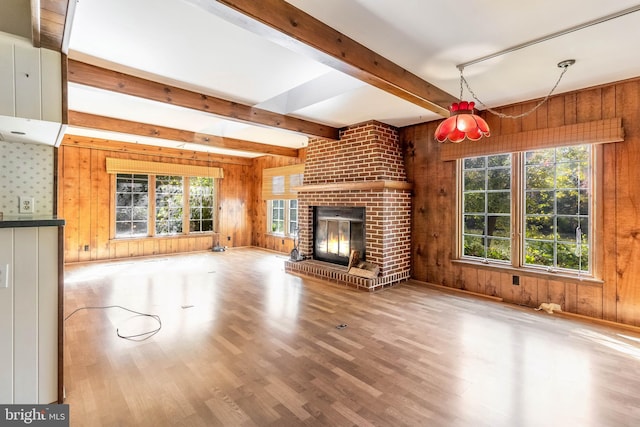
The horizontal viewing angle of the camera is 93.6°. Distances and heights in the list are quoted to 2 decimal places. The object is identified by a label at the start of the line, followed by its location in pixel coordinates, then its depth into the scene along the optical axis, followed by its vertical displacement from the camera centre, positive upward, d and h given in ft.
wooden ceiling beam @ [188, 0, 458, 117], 5.98 +4.03
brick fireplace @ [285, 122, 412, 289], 15.08 +1.27
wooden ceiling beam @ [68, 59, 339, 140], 9.59 +4.49
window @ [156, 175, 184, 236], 24.43 +0.90
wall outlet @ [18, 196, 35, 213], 6.29 +0.21
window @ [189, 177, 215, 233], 26.17 +0.95
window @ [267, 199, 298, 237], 25.19 -0.18
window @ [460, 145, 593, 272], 11.58 +0.28
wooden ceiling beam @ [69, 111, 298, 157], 15.03 +4.78
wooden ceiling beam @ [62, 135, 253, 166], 19.86 +4.88
